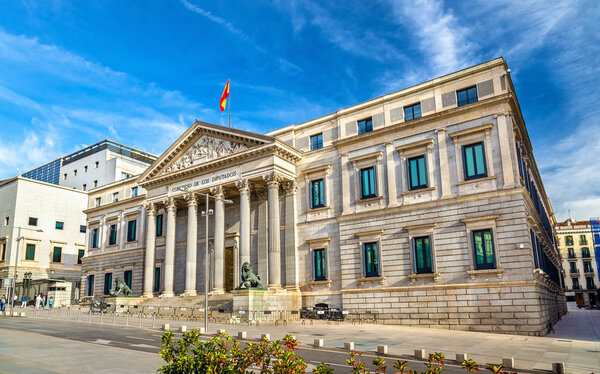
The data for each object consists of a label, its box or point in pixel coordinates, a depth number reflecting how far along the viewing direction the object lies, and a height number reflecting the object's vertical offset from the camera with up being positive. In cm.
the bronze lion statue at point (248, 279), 3231 +21
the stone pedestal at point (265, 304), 3136 -166
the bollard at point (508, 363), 1359 -265
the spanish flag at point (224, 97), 4359 +1796
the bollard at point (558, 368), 1330 -278
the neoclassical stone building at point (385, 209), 2816 +532
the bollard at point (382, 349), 1695 -268
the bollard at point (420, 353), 1580 -268
